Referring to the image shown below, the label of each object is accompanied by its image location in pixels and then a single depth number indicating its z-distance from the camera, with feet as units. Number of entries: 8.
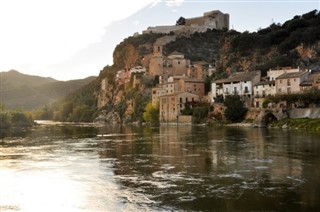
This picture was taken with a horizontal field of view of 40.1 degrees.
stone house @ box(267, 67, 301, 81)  253.94
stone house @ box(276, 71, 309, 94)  238.48
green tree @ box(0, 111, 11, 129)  318.28
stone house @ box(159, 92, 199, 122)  310.24
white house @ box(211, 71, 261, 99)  271.49
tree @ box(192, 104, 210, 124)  287.07
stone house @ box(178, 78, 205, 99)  328.58
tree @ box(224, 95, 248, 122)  260.01
